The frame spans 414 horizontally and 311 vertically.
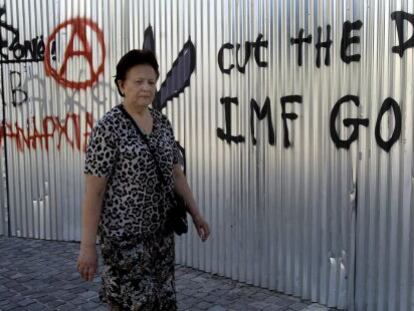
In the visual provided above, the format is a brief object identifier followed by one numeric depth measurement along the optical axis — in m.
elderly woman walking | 3.12
